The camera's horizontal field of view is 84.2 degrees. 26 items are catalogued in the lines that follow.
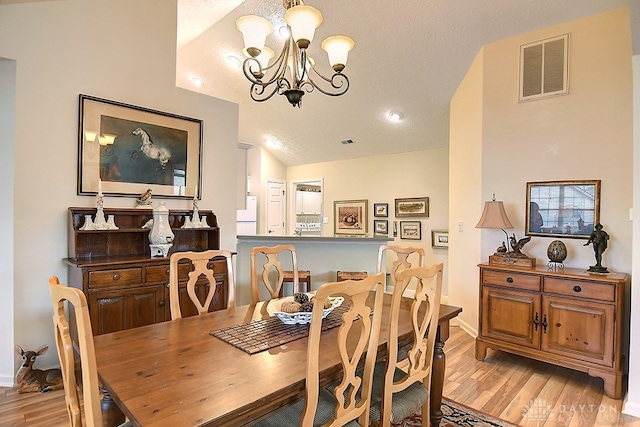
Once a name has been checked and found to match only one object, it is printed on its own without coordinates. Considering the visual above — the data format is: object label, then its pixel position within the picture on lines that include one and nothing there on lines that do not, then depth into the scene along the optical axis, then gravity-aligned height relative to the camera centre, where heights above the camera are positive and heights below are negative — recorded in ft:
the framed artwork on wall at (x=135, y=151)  9.78 +1.69
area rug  7.40 -4.41
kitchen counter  13.44 -1.83
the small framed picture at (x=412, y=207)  19.47 +0.28
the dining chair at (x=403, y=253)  8.56 -1.01
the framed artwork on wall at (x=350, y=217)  22.41 -0.43
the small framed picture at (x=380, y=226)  21.31 -0.90
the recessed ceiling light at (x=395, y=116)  16.98 +4.66
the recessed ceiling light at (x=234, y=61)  15.87 +6.67
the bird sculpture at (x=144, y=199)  10.59 +0.23
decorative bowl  5.89 -1.79
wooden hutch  8.75 -1.78
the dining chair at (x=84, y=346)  3.52 -1.47
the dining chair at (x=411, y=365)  5.09 -2.43
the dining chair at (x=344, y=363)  3.94 -1.95
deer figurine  8.42 -4.14
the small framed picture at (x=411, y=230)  19.76 -1.02
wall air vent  10.68 +4.55
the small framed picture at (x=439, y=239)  18.57 -1.38
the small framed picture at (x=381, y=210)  21.35 +0.09
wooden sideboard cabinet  8.59 -2.73
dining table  3.48 -1.96
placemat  5.09 -1.94
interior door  25.49 +0.17
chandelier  6.46 +3.40
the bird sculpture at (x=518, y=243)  10.65 -0.89
